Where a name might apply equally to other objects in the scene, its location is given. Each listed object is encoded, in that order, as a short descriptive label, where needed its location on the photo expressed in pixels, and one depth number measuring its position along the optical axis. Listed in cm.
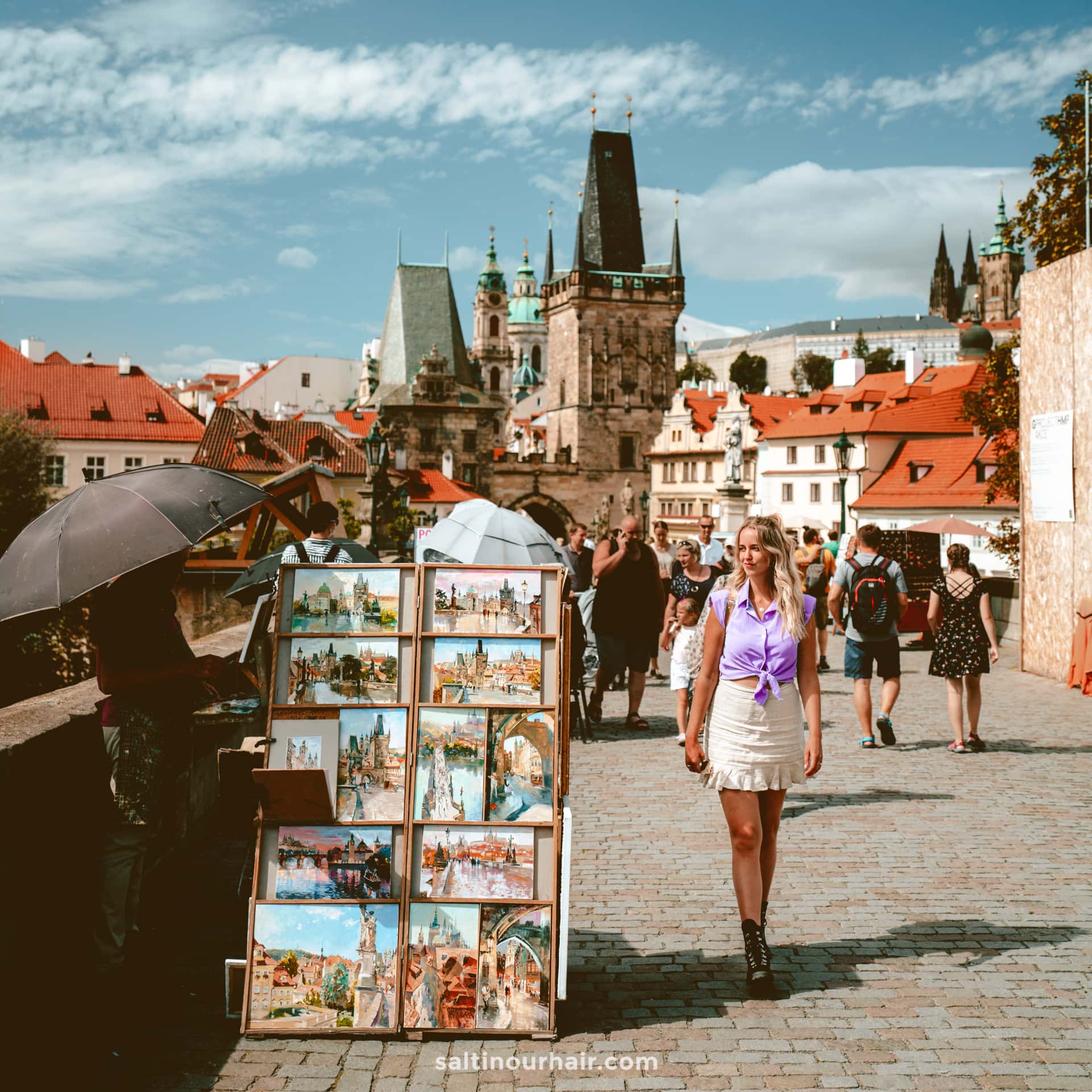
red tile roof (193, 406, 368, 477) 4734
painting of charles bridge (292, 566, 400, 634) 390
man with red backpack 875
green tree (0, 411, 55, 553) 3303
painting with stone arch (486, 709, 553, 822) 381
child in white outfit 852
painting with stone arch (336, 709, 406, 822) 381
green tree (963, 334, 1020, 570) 1923
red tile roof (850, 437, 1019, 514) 3541
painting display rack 374
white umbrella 788
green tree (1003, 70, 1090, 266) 1794
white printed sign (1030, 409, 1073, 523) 1318
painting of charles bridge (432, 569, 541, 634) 390
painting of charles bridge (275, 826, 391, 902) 379
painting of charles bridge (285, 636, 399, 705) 386
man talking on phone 941
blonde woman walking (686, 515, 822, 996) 427
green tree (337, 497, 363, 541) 3462
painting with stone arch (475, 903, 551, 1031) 373
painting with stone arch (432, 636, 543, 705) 386
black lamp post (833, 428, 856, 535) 2450
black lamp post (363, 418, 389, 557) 2209
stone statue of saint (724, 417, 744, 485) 2594
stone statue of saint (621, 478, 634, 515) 6838
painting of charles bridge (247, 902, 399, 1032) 372
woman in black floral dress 857
